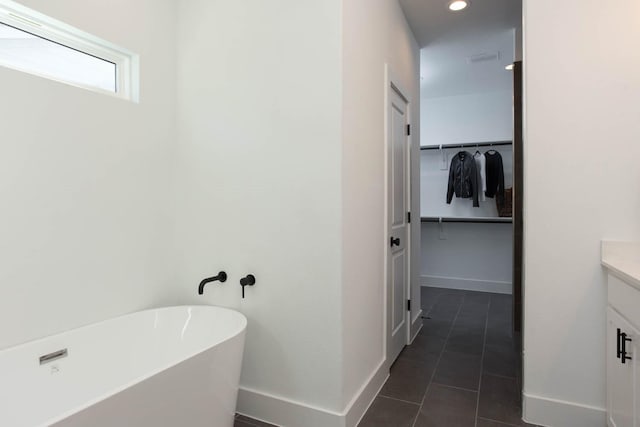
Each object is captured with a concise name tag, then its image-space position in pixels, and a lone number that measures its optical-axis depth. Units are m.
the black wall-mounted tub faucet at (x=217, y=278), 2.08
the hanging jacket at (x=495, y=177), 4.85
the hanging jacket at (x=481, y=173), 5.04
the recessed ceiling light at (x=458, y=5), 2.82
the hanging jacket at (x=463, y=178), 4.98
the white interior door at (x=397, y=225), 2.68
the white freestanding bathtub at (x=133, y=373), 1.27
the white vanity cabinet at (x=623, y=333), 1.43
